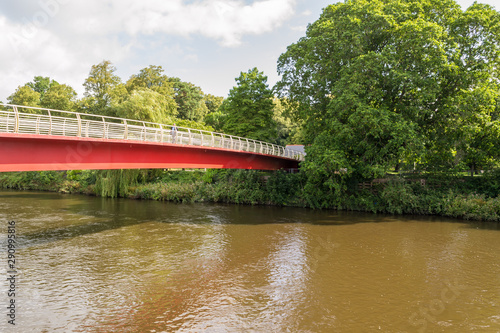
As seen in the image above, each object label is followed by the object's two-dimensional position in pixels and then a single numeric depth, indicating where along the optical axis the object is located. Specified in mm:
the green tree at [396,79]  21562
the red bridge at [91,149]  12031
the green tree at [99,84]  44094
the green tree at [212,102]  74188
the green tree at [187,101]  60062
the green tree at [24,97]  56000
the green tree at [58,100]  48312
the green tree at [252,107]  34156
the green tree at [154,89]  32500
